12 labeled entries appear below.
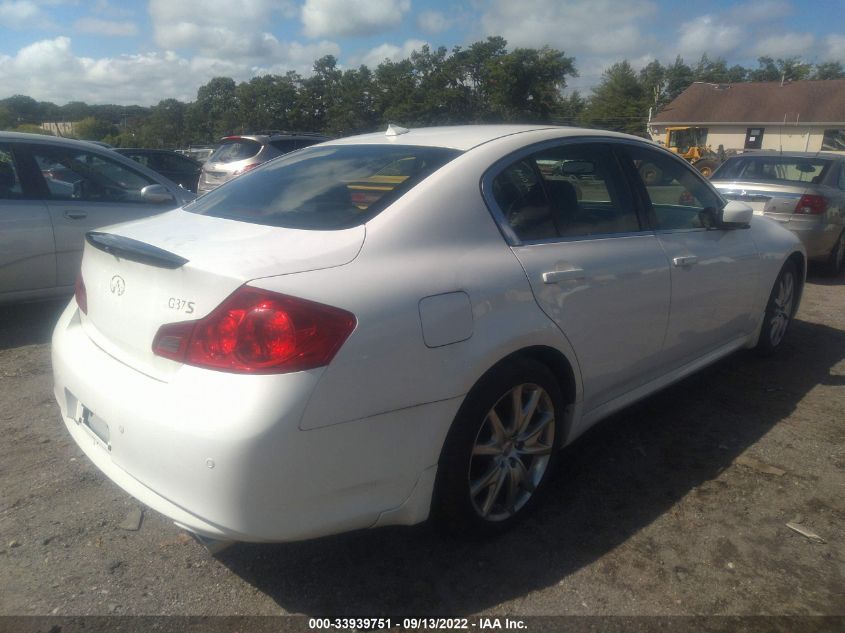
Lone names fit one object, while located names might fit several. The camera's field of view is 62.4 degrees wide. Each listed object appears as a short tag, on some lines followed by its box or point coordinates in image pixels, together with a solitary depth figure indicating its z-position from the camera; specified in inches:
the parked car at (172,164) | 586.2
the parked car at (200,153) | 1023.6
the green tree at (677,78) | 3535.9
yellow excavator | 1400.1
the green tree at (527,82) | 2305.6
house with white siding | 1963.6
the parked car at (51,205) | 207.8
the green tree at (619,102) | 2559.1
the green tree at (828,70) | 3474.4
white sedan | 81.5
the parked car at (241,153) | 452.4
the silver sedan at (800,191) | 312.5
